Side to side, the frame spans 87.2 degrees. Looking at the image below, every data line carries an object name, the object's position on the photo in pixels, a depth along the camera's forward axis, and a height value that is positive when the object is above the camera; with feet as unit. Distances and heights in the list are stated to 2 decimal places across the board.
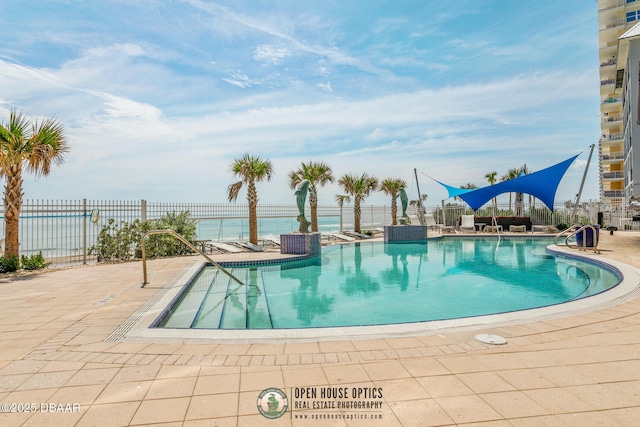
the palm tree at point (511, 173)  89.35 +11.10
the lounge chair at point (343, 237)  55.33 -3.34
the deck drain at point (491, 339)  10.34 -3.90
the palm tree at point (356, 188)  62.64 +5.36
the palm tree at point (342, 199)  64.68 +3.50
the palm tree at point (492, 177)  93.20 +10.59
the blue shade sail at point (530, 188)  53.31 +4.76
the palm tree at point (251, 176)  43.93 +5.52
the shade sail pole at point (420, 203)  65.92 +2.48
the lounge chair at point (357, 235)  58.44 -3.16
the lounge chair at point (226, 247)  40.00 -3.51
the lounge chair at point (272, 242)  47.09 -3.37
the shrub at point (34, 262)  25.44 -3.14
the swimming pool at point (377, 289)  17.07 -5.00
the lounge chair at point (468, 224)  66.49 -1.72
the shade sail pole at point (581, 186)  55.21 +4.58
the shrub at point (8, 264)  24.35 -3.11
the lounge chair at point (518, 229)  62.85 -2.67
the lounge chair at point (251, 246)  42.04 -3.54
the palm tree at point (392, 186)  69.92 +6.33
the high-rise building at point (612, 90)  105.50 +40.75
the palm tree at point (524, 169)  87.86 +12.01
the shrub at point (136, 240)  31.71 -2.05
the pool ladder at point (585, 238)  32.65 -2.48
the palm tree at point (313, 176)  54.75 +6.74
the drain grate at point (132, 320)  11.23 -3.88
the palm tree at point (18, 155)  24.36 +4.90
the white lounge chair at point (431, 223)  69.77 -1.55
